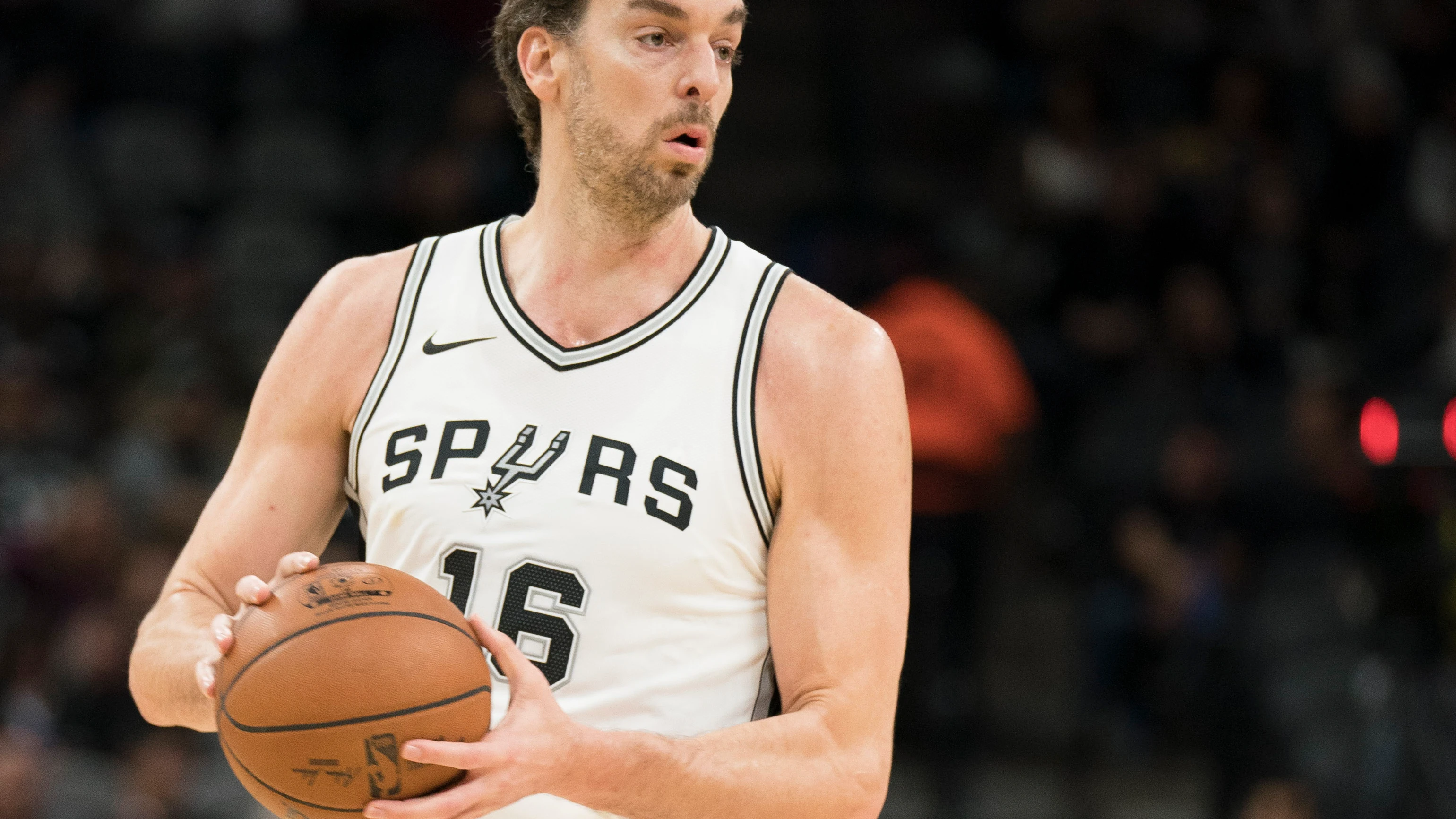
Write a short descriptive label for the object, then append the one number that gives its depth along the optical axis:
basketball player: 5.67
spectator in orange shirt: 15.11
